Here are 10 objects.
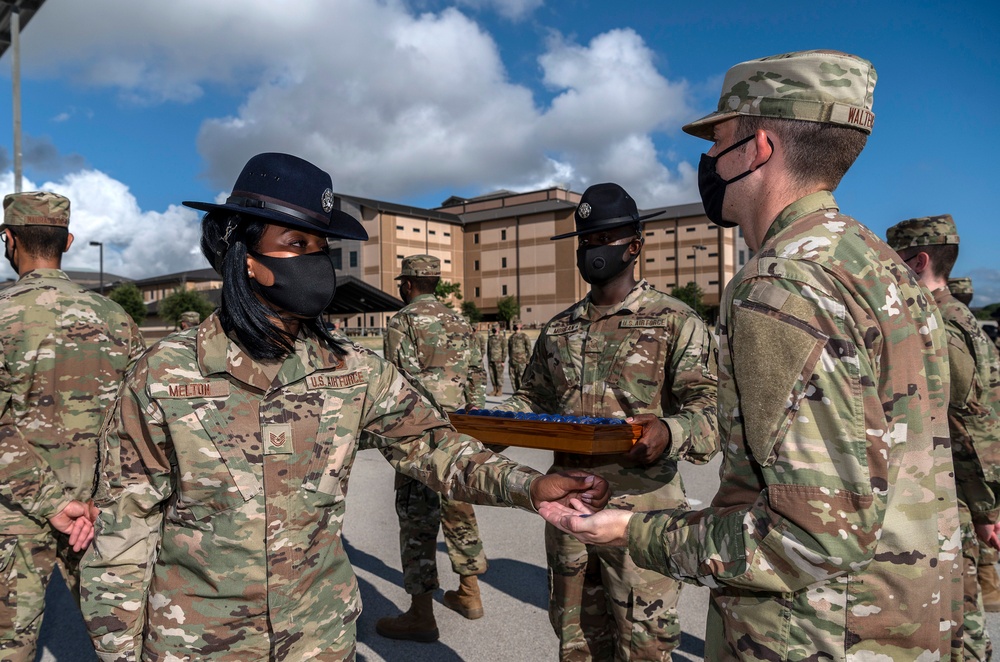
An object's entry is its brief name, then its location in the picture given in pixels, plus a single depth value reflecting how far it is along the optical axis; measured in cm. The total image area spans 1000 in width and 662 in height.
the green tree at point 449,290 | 6317
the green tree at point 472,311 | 6548
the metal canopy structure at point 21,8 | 1504
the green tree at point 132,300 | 5700
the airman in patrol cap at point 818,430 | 144
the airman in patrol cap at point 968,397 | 367
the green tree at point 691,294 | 5623
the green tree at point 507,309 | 6738
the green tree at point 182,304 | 5712
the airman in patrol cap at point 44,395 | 298
